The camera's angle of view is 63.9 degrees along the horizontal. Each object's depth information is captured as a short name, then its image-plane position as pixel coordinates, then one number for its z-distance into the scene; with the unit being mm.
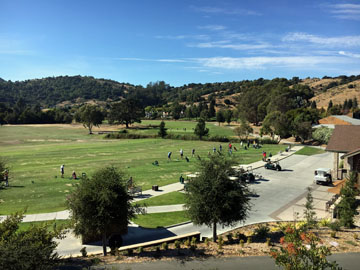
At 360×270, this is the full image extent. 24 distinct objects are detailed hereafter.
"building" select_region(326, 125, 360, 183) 27819
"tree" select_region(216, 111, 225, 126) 110250
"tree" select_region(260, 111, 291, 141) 64562
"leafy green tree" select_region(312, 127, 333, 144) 60031
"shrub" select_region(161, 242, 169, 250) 13354
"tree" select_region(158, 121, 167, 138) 73838
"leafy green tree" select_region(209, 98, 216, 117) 139562
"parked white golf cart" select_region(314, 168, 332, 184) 28188
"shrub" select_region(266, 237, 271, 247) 13336
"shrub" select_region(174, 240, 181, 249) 13291
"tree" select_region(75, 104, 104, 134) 95750
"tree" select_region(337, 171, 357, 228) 16000
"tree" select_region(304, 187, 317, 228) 15844
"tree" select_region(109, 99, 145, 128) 109544
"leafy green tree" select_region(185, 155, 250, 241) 13836
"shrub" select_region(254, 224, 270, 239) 14797
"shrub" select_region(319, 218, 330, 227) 16828
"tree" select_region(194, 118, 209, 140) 68375
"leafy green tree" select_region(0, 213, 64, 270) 8234
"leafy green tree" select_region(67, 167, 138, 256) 12516
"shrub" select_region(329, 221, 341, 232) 15133
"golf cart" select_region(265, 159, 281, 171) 35656
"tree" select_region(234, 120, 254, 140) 63344
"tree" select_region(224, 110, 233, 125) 111875
